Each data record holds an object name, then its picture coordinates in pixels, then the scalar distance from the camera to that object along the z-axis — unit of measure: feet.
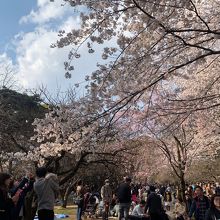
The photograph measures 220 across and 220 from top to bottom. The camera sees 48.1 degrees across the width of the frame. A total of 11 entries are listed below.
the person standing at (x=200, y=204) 18.08
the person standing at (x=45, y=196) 12.72
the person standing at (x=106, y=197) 30.31
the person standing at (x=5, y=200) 9.34
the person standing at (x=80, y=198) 26.90
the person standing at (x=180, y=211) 26.35
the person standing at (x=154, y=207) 20.46
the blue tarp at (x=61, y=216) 32.40
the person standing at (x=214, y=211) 13.83
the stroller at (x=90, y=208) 33.42
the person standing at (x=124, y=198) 23.16
